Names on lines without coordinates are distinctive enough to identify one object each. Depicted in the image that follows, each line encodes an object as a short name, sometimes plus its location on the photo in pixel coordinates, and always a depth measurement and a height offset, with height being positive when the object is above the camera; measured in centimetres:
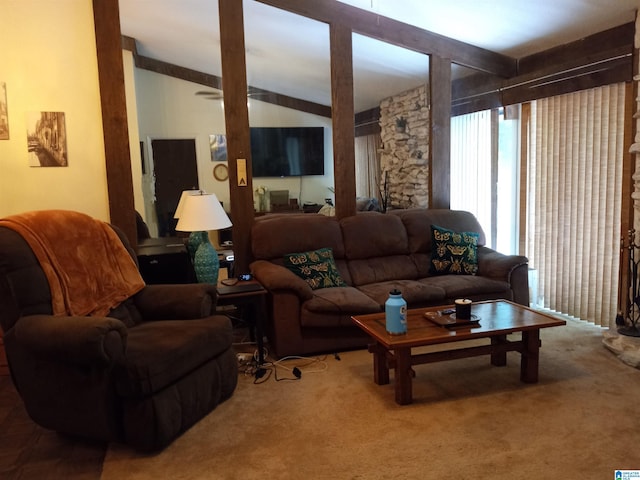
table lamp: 320 -20
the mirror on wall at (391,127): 452 +58
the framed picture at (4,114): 340 +59
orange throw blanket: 250 -35
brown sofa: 336 -68
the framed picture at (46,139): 348 +42
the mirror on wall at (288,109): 410 +70
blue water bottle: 266 -69
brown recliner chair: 215 -79
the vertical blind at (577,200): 367 -16
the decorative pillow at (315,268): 373 -60
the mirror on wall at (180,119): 391 +59
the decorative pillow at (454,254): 412 -59
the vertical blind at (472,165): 484 +19
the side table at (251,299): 320 -70
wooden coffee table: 263 -81
